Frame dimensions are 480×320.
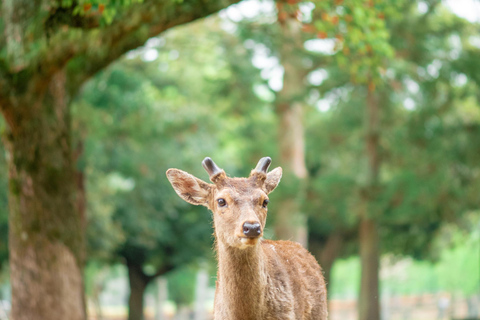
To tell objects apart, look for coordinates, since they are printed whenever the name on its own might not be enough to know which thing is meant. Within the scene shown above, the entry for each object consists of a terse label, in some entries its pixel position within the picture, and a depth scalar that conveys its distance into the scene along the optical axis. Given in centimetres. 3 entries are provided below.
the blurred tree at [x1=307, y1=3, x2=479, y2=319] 2045
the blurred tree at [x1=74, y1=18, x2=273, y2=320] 2023
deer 642
